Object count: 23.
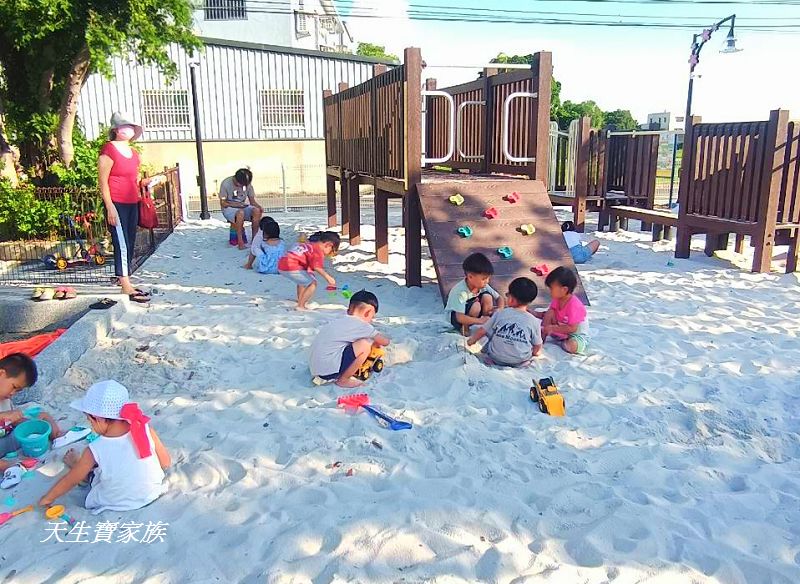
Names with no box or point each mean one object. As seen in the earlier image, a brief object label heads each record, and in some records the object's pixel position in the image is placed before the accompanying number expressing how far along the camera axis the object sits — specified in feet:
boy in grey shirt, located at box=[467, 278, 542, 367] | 16.17
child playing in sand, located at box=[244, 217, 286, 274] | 27.66
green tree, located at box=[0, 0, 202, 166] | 27.84
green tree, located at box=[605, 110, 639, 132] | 160.86
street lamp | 55.16
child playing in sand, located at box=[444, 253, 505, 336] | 18.35
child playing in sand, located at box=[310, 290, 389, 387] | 15.16
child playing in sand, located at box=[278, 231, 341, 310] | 22.74
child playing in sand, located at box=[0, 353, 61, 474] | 12.40
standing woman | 21.04
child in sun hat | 9.95
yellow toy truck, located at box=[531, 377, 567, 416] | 13.67
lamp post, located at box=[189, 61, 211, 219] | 47.65
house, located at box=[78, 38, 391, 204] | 72.38
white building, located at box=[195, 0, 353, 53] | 93.66
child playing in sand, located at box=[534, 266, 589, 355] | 17.26
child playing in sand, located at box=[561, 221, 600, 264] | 30.63
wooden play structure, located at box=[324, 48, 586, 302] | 22.79
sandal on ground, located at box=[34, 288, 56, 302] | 21.71
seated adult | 34.19
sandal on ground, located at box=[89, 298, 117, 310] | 20.54
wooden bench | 35.14
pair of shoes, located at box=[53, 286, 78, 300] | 21.95
